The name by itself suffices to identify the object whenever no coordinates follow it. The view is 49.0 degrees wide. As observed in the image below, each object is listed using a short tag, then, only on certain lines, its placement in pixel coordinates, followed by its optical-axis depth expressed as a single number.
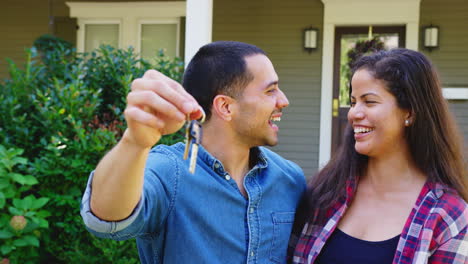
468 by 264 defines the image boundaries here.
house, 6.67
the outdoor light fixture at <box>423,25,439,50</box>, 6.58
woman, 1.82
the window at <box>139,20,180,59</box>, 7.60
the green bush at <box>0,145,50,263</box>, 3.56
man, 1.22
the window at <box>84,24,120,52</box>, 7.78
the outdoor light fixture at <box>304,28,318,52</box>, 6.89
